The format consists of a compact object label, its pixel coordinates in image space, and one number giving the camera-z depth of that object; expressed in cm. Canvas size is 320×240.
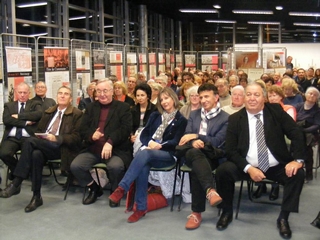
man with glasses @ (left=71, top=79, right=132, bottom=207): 445
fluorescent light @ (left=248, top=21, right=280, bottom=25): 1819
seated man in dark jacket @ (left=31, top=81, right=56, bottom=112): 559
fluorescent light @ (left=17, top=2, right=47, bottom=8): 794
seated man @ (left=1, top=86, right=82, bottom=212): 448
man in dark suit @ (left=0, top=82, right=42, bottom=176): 507
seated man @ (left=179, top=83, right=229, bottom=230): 385
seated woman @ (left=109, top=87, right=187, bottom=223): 407
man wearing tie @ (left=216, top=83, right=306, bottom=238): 380
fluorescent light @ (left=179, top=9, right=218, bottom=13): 1463
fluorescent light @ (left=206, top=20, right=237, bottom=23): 1834
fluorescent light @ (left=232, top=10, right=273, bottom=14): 1450
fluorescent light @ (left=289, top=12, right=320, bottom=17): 1412
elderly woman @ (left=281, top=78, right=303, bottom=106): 623
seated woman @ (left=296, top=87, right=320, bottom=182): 513
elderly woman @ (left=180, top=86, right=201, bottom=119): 509
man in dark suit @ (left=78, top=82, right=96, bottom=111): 637
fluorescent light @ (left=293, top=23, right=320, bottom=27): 1800
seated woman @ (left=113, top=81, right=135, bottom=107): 615
